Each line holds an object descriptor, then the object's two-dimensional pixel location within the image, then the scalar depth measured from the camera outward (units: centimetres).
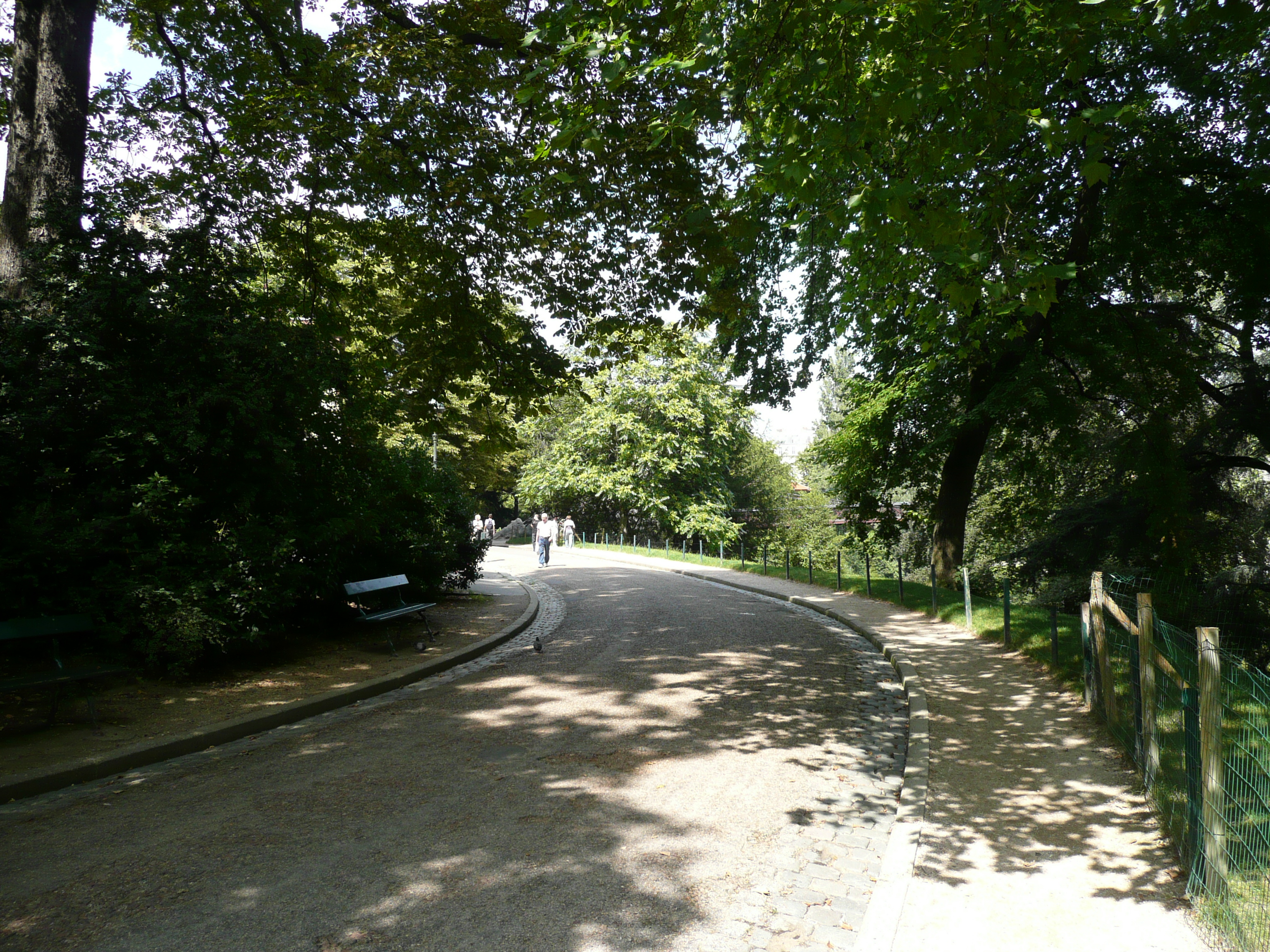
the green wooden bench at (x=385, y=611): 975
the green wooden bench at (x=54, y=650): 626
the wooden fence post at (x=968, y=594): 1170
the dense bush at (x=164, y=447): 707
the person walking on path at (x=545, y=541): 2627
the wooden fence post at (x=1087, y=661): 715
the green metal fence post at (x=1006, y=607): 1035
